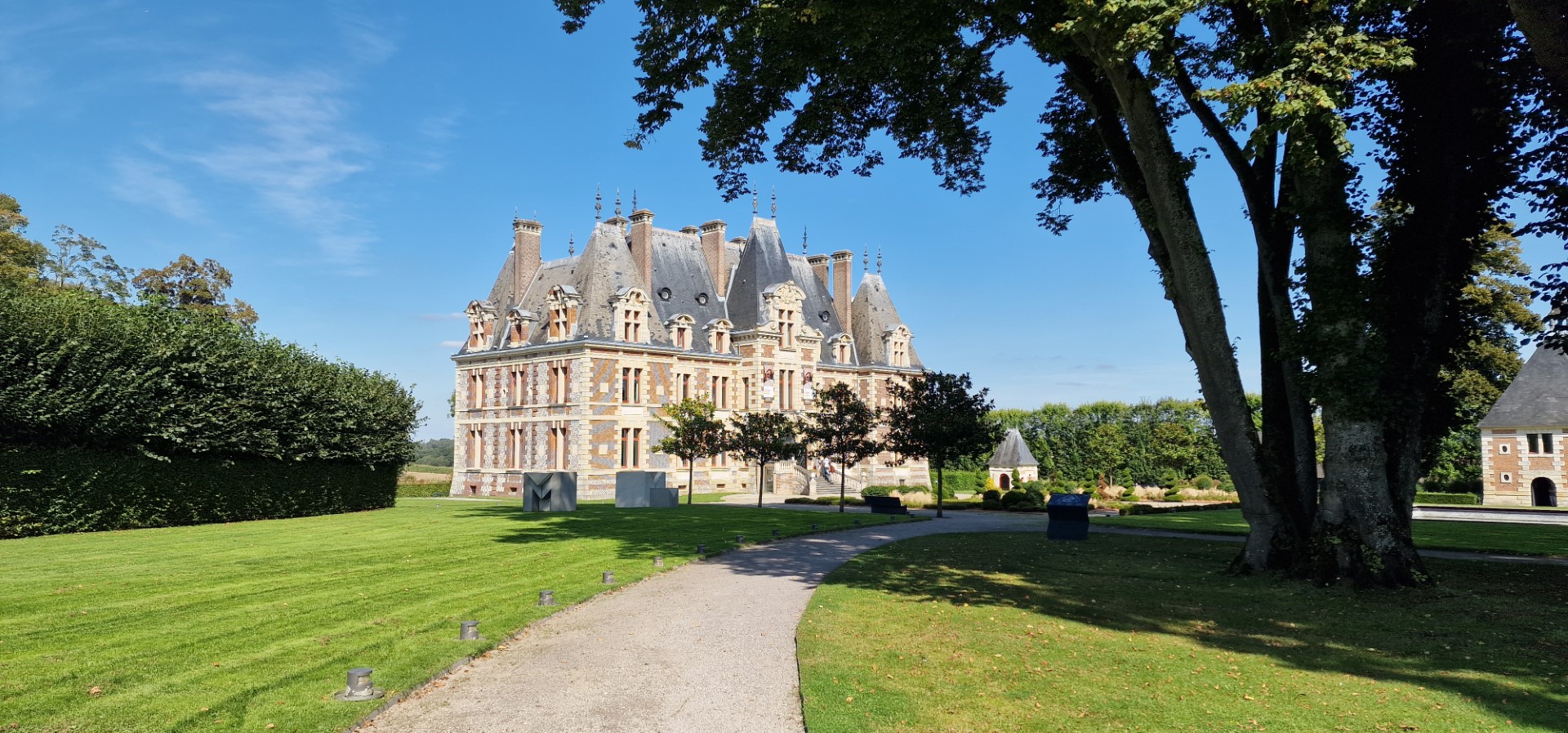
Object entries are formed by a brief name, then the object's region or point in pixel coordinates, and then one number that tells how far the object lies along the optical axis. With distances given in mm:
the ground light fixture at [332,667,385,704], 7492
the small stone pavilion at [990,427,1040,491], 57062
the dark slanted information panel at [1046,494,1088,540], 21750
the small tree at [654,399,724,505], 37188
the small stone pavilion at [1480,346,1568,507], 45750
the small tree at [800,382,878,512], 33969
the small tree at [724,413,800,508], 35634
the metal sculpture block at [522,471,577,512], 31188
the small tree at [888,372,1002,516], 31031
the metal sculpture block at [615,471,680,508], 33812
